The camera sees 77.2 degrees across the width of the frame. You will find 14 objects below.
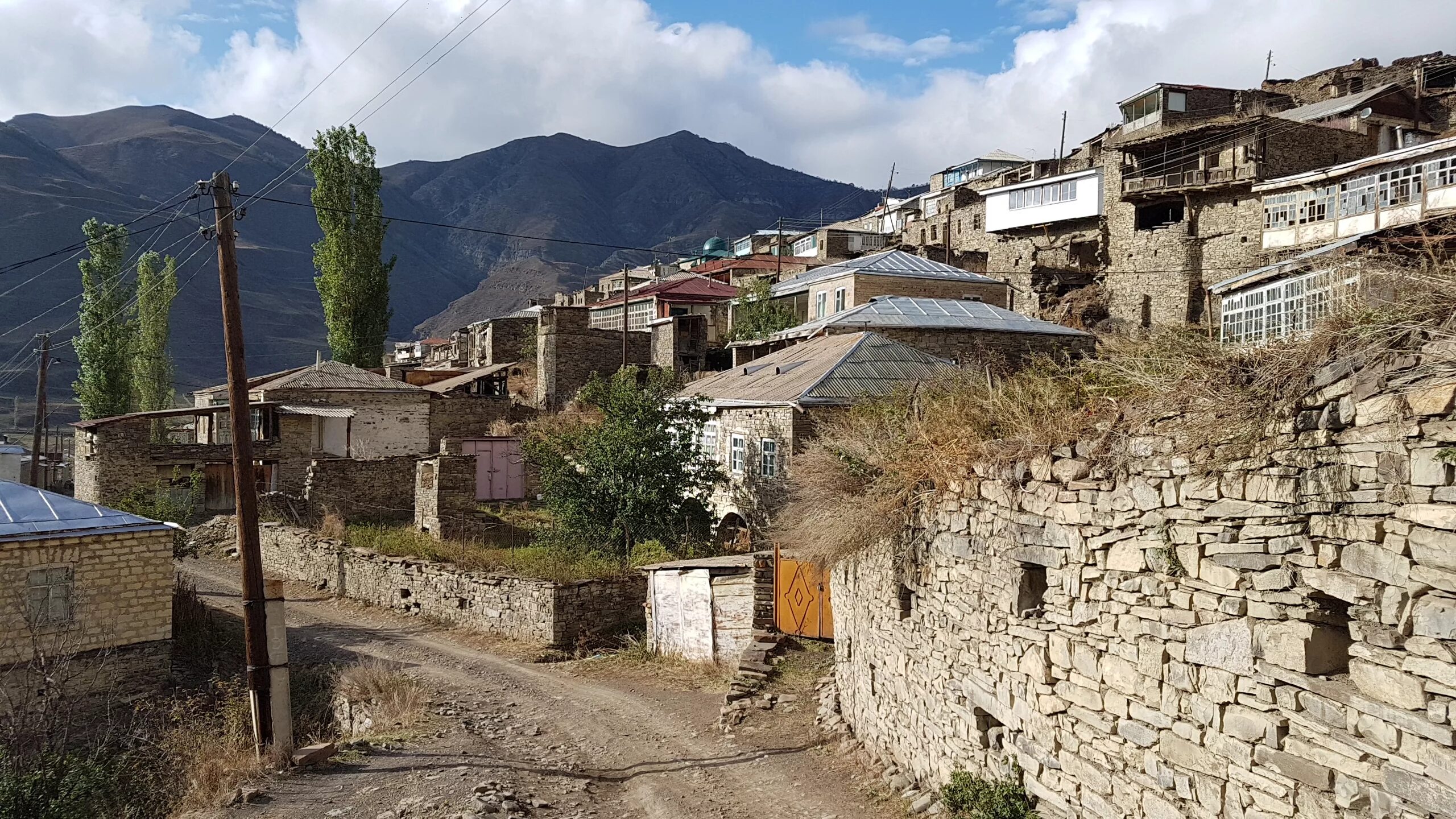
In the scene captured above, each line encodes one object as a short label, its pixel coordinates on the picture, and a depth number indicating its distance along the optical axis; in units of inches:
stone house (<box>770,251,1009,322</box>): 1158.3
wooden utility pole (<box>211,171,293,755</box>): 420.8
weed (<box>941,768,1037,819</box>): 248.4
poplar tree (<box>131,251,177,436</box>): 1496.1
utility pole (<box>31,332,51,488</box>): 1113.6
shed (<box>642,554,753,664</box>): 538.6
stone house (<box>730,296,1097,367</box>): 913.5
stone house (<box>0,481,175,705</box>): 495.2
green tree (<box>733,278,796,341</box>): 1232.8
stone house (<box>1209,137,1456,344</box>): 780.0
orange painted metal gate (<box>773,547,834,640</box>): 502.3
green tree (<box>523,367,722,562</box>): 706.8
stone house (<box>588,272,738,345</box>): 1514.5
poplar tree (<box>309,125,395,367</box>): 1501.0
